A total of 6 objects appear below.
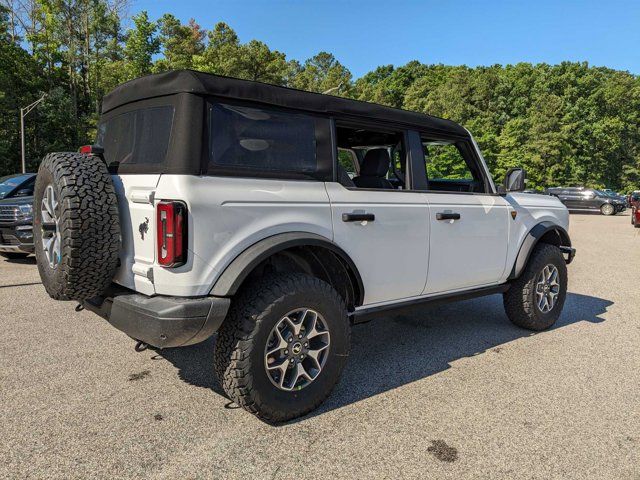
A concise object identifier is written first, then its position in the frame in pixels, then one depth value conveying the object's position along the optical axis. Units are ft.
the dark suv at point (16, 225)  25.94
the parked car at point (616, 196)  95.07
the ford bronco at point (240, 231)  8.56
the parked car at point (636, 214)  61.77
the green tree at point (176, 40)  137.03
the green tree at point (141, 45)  129.70
